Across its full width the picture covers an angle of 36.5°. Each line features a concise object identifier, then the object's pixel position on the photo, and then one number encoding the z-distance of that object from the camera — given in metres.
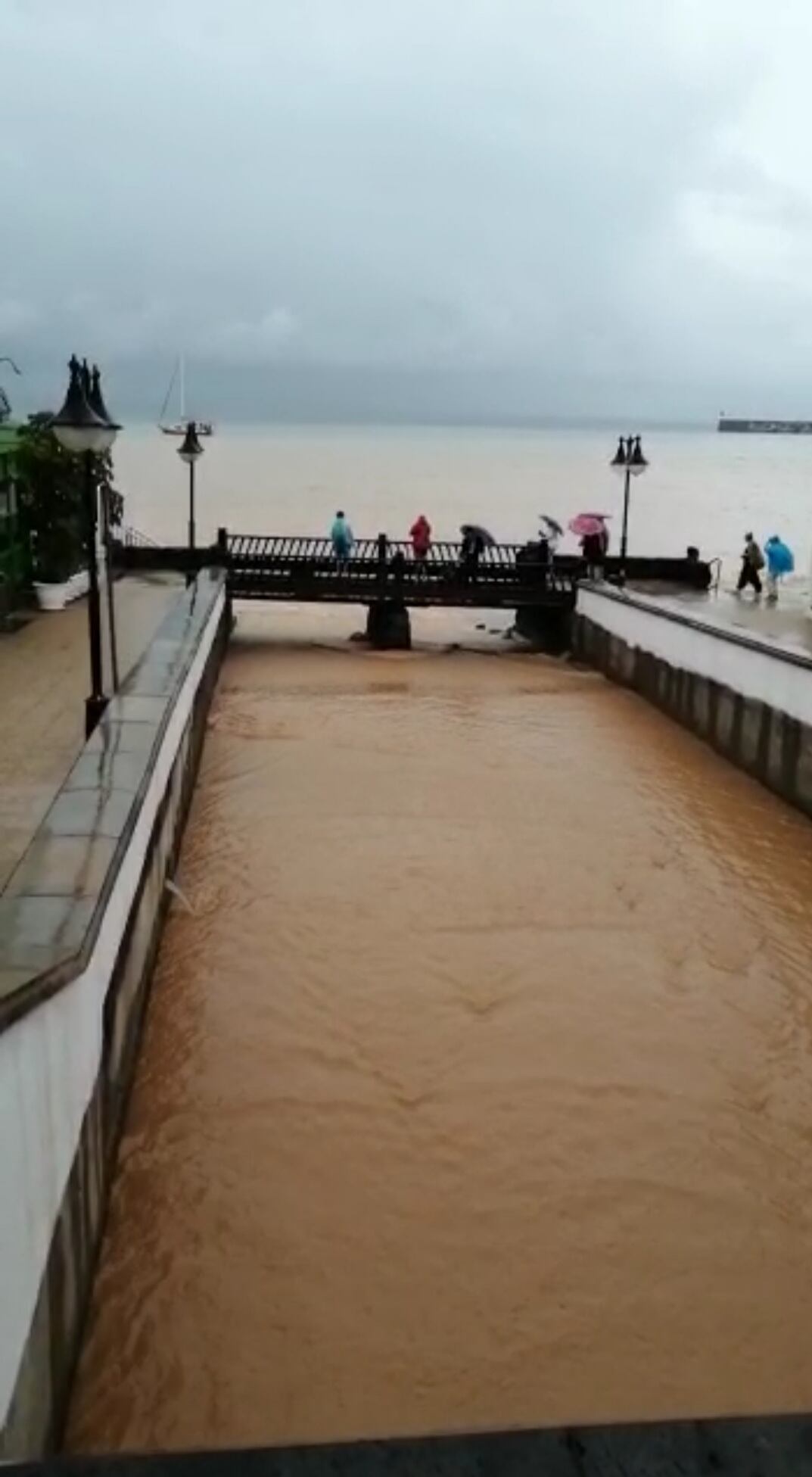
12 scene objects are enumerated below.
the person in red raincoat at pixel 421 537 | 26.78
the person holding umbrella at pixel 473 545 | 25.03
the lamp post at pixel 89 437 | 9.52
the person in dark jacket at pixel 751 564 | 24.42
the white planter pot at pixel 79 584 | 21.71
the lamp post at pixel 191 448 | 24.97
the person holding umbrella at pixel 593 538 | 25.70
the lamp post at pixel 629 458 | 24.28
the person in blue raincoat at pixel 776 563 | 24.77
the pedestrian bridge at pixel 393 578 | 24.69
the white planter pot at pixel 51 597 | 20.31
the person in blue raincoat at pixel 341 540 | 26.36
